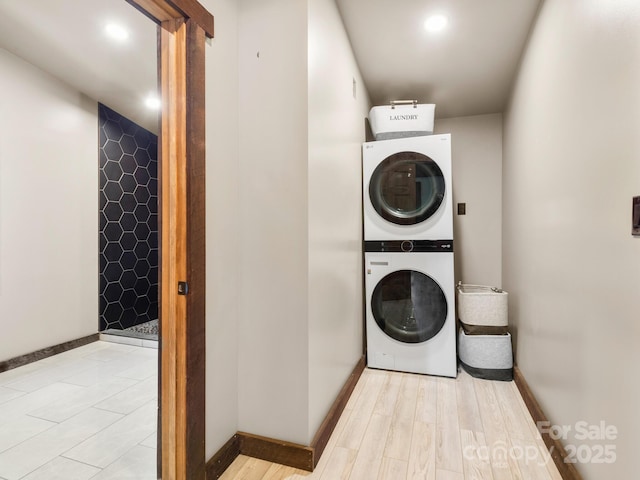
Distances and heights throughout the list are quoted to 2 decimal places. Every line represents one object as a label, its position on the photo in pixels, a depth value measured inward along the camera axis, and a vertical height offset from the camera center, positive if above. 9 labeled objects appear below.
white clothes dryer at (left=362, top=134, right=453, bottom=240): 2.55 +0.43
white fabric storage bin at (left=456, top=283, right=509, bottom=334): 2.55 -0.54
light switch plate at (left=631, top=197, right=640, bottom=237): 0.93 +0.07
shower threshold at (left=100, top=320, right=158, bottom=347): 3.25 -0.91
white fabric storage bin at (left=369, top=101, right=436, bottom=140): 2.73 +1.01
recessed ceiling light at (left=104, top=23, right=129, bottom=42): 2.23 +1.46
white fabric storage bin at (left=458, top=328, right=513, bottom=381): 2.49 -0.86
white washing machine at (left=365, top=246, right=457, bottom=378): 2.54 -0.51
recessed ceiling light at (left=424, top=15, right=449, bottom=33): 2.03 +1.36
